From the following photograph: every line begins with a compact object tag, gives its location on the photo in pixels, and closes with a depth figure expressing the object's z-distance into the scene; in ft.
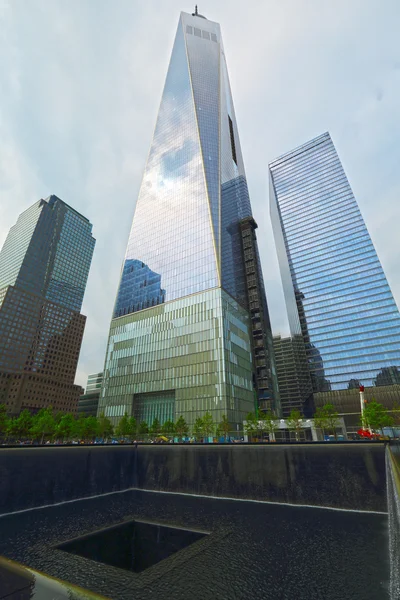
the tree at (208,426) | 189.79
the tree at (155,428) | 211.63
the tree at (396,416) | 293.76
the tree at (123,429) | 216.74
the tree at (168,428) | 208.23
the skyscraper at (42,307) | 479.41
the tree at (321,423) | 184.63
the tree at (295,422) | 190.66
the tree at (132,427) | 217.77
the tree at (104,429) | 228.22
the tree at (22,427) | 229.04
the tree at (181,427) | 204.13
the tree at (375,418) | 191.61
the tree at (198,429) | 191.52
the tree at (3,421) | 219.82
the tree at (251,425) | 186.91
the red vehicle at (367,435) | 138.84
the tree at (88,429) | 220.02
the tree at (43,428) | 218.73
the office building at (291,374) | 494.46
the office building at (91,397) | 582.76
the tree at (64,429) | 218.18
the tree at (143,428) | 219.00
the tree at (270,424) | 184.95
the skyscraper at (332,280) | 355.36
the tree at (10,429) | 228.02
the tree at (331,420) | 188.34
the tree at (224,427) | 191.32
